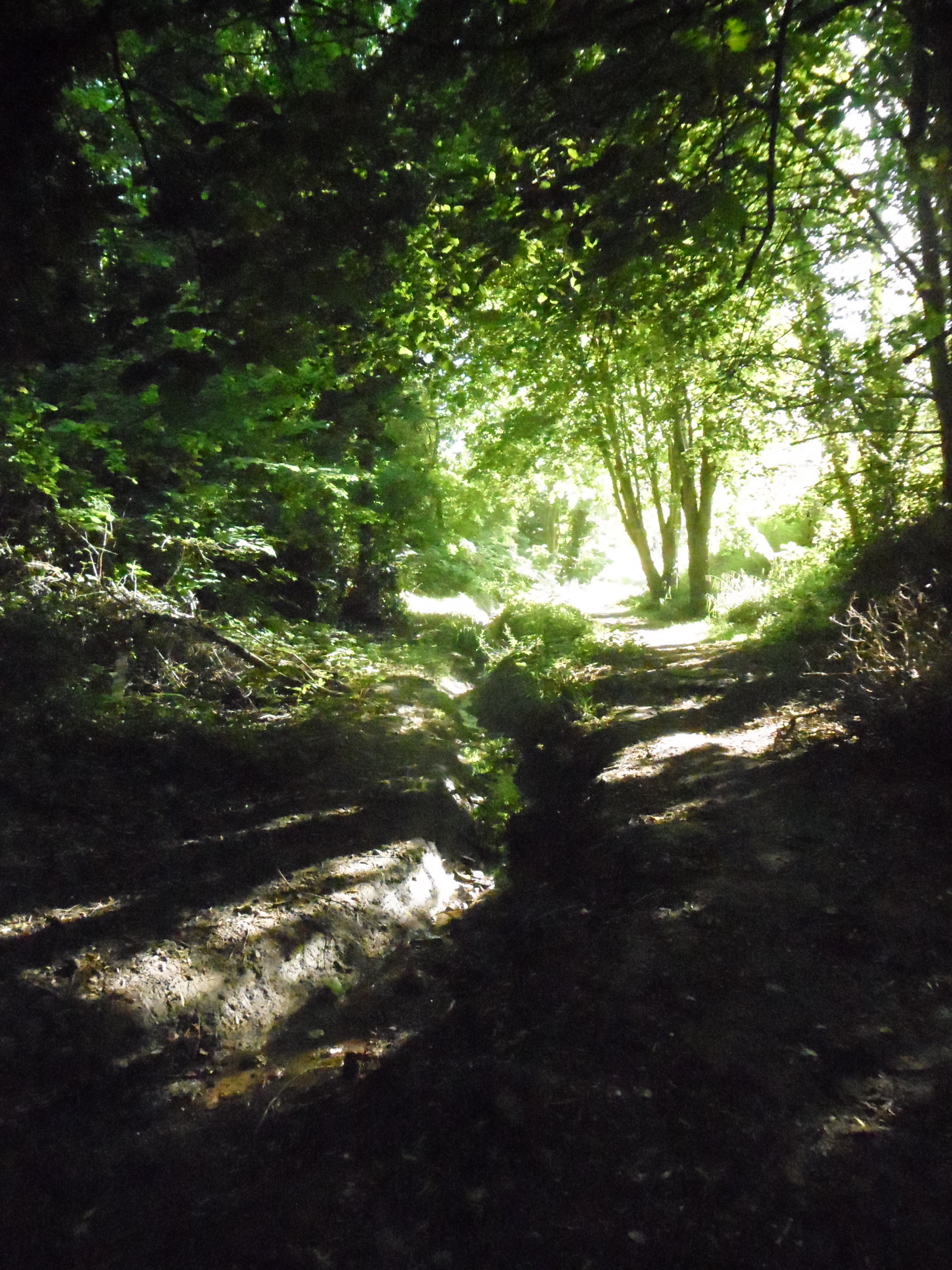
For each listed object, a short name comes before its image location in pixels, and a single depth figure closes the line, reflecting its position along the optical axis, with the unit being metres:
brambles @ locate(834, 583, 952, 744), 5.16
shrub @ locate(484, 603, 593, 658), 12.59
